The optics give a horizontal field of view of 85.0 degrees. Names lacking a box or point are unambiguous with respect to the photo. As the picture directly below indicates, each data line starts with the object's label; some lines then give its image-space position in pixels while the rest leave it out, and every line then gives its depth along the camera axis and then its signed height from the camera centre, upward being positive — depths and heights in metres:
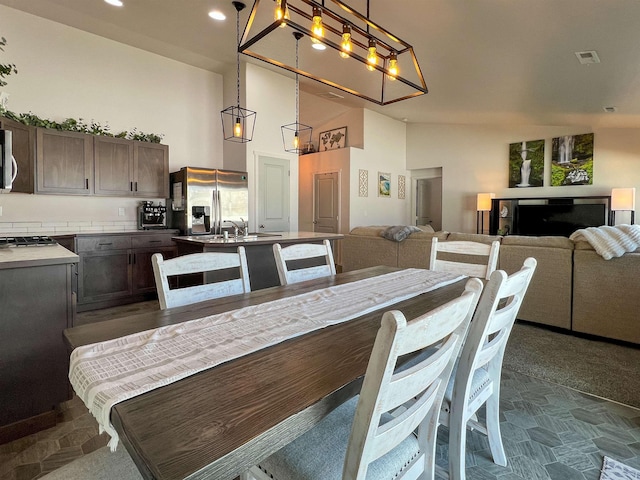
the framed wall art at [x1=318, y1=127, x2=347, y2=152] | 8.02 +1.95
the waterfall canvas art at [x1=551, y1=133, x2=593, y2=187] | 6.38 +1.18
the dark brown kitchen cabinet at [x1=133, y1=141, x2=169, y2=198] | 4.86 +0.74
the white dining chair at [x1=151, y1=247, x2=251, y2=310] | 1.54 -0.25
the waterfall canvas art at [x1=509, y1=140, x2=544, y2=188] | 6.93 +1.19
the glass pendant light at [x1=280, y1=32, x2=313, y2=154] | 6.20 +1.59
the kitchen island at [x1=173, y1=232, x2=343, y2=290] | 3.26 -0.27
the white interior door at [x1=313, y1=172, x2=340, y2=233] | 7.77 +0.46
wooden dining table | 0.62 -0.41
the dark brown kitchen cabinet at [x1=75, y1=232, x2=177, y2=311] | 4.23 -0.59
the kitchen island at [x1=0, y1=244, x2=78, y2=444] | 1.81 -0.63
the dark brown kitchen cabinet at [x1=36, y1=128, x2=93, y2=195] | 4.08 +0.71
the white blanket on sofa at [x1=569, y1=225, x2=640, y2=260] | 3.01 -0.15
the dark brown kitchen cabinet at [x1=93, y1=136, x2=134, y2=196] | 4.52 +0.74
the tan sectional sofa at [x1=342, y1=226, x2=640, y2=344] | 3.01 -0.57
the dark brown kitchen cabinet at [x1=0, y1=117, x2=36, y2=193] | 3.83 +0.73
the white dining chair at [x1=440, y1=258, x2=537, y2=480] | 1.20 -0.61
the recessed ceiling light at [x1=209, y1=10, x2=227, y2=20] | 4.05 +2.43
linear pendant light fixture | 2.03 +2.16
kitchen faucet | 4.52 -0.10
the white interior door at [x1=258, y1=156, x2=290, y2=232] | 5.97 +0.48
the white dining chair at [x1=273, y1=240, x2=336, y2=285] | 2.03 -0.23
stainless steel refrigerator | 4.98 +0.32
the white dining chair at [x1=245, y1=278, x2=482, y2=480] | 0.73 -0.49
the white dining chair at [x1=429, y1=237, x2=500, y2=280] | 2.21 -0.22
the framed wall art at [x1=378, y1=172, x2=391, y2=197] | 8.16 +0.89
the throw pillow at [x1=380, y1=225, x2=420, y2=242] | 4.41 -0.13
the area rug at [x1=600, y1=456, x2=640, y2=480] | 1.57 -1.14
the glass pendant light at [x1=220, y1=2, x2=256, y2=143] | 5.63 +1.68
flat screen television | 6.16 +0.09
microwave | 2.38 +0.42
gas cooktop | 2.60 -0.17
